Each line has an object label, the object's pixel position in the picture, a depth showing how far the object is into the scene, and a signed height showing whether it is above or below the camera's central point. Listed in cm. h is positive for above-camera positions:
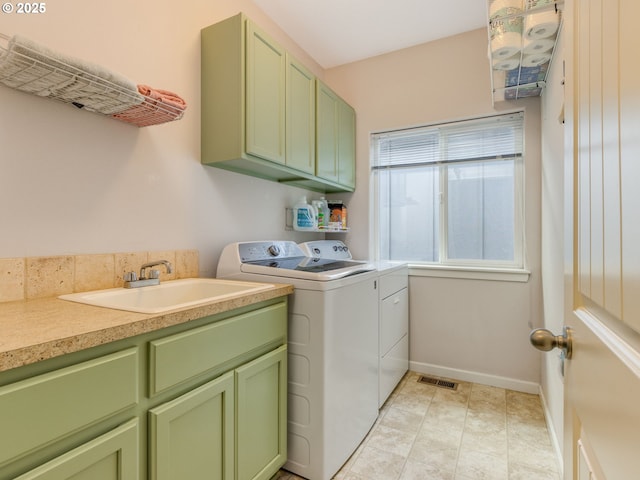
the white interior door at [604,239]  38 +0
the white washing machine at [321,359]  154 -58
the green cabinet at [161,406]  73 -48
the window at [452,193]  259 +39
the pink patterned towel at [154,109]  134 +55
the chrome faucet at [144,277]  148 -17
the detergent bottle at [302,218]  258 +17
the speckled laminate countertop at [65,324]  72 -22
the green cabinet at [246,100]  177 +79
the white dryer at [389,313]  218 -54
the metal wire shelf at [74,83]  100 +54
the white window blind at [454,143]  259 +81
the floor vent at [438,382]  255 -112
